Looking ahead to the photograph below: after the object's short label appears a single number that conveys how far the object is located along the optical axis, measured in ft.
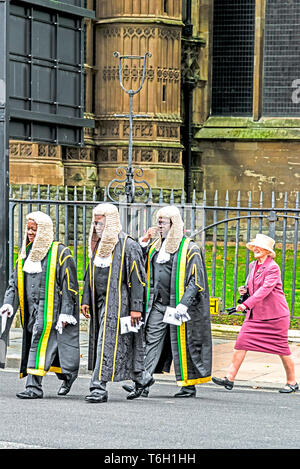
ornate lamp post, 80.89
